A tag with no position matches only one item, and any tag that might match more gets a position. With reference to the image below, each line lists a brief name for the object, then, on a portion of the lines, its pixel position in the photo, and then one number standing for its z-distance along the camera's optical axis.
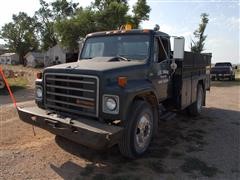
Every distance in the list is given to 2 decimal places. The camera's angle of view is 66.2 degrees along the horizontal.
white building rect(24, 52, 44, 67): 39.09
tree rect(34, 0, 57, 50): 44.31
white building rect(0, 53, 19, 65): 47.31
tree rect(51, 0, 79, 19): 42.37
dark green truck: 2.92
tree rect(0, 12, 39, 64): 46.29
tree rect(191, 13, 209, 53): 19.04
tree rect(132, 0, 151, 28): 20.94
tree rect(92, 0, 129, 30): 19.34
